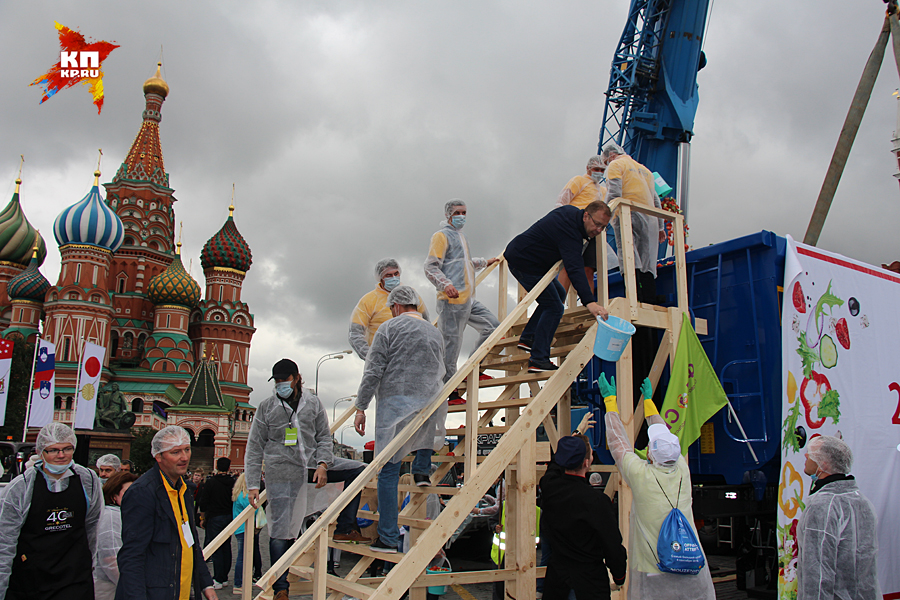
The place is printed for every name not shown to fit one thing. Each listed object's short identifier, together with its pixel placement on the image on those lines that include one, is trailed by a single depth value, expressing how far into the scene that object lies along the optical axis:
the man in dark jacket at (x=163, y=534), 3.58
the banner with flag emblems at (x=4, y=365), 14.73
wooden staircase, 4.51
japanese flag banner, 16.47
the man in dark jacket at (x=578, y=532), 3.99
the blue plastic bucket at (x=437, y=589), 6.23
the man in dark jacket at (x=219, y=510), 9.30
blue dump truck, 6.11
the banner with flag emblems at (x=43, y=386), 15.61
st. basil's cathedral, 48.59
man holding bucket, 5.76
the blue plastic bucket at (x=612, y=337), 5.60
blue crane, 18.92
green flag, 6.00
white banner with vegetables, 5.93
